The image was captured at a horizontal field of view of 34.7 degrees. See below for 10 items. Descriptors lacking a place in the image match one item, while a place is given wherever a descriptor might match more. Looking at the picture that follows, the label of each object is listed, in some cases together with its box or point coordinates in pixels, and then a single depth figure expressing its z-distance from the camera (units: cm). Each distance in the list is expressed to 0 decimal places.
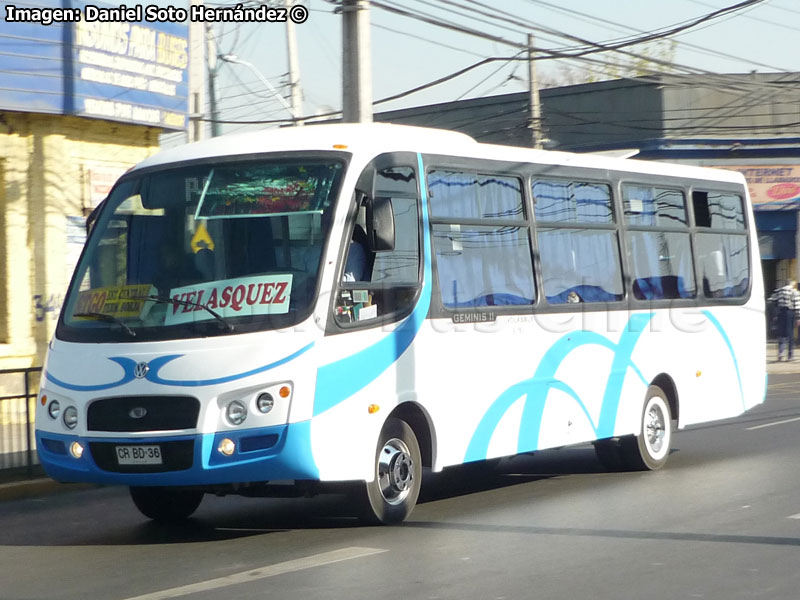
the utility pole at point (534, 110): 2613
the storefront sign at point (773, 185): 3400
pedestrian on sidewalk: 2769
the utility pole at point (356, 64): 1488
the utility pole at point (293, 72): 2731
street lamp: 2927
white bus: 827
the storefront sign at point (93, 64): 1656
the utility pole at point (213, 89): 3053
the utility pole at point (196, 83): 2023
